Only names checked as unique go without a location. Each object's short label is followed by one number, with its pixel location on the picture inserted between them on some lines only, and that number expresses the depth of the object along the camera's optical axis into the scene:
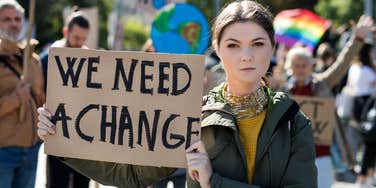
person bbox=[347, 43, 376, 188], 13.73
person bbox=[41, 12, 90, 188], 7.77
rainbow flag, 11.76
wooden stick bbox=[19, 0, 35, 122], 7.24
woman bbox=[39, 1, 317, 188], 3.46
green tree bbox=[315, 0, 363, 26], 29.24
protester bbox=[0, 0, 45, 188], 7.16
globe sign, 9.49
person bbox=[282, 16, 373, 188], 8.18
